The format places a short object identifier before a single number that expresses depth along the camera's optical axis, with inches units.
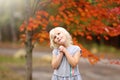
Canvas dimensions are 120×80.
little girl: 222.1
